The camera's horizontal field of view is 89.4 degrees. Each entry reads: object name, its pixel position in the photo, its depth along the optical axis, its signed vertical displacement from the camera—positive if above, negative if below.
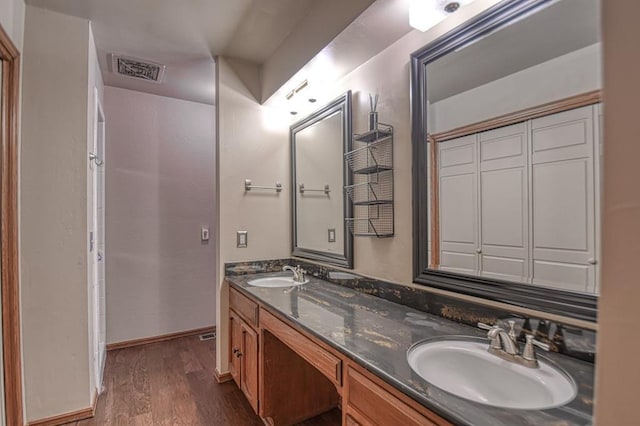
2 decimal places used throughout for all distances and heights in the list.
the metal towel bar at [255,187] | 2.54 +0.20
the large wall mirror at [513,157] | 0.99 +0.20
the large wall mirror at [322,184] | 2.07 +0.20
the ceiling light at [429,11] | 1.28 +0.81
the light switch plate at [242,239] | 2.50 -0.21
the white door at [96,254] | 2.09 -0.31
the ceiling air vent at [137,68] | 2.49 +1.16
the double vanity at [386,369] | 0.79 -0.48
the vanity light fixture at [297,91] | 2.19 +0.86
